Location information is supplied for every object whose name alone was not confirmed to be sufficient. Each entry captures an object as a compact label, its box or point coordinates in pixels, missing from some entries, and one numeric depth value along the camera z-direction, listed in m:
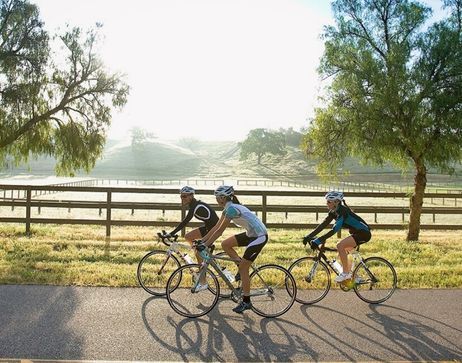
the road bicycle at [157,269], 7.27
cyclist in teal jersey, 6.89
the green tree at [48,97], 16.52
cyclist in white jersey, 6.12
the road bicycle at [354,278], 6.97
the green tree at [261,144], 133.62
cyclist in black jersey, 7.05
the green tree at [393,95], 14.59
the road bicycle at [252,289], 6.21
